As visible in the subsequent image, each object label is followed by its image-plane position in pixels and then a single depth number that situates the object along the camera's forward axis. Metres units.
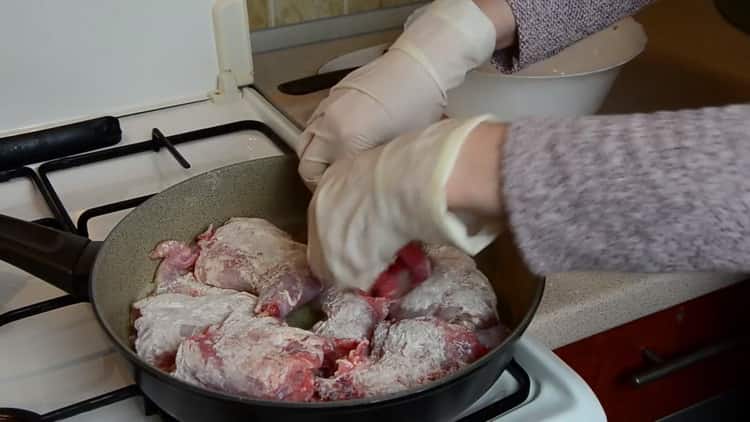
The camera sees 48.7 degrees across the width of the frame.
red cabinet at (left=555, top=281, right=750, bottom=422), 0.70
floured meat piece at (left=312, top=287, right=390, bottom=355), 0.53
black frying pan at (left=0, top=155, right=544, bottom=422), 0.44
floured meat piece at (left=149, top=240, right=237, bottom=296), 0.59
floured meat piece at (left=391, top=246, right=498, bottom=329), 0.54
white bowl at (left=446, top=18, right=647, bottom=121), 0.78
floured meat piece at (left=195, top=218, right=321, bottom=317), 0.57
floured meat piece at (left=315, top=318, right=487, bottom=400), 0.48
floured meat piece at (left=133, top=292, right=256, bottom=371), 0.52
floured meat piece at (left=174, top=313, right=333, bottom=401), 0.48
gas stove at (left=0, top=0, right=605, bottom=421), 0.53
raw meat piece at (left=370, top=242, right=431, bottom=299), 0.58
